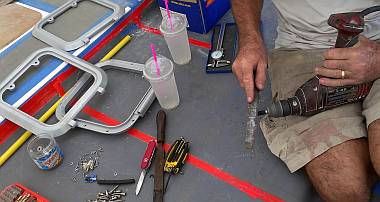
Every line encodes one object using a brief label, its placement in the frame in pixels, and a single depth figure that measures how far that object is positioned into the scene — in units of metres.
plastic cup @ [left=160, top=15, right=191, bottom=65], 1.77
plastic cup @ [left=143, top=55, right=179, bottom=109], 1.59
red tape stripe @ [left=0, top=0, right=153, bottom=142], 1.71
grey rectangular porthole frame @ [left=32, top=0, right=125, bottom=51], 1.96
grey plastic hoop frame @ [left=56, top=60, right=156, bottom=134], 1.62
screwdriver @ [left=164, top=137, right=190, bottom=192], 1.46
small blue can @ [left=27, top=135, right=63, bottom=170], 1.48
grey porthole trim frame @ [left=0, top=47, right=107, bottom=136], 1.61
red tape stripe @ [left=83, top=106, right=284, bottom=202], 1.37
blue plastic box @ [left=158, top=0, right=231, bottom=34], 1.88
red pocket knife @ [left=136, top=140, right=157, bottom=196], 1.46
